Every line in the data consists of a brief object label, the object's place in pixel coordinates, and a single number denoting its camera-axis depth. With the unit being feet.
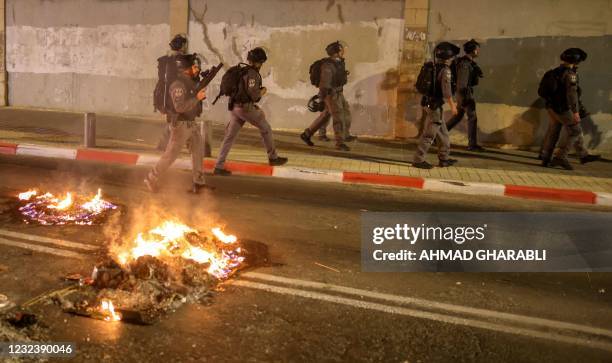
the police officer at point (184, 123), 24.40
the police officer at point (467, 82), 37.93
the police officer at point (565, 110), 32.45
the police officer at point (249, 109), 28.32
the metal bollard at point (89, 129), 35.19
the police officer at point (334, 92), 36.81
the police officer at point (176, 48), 30.11
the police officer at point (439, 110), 30.27
